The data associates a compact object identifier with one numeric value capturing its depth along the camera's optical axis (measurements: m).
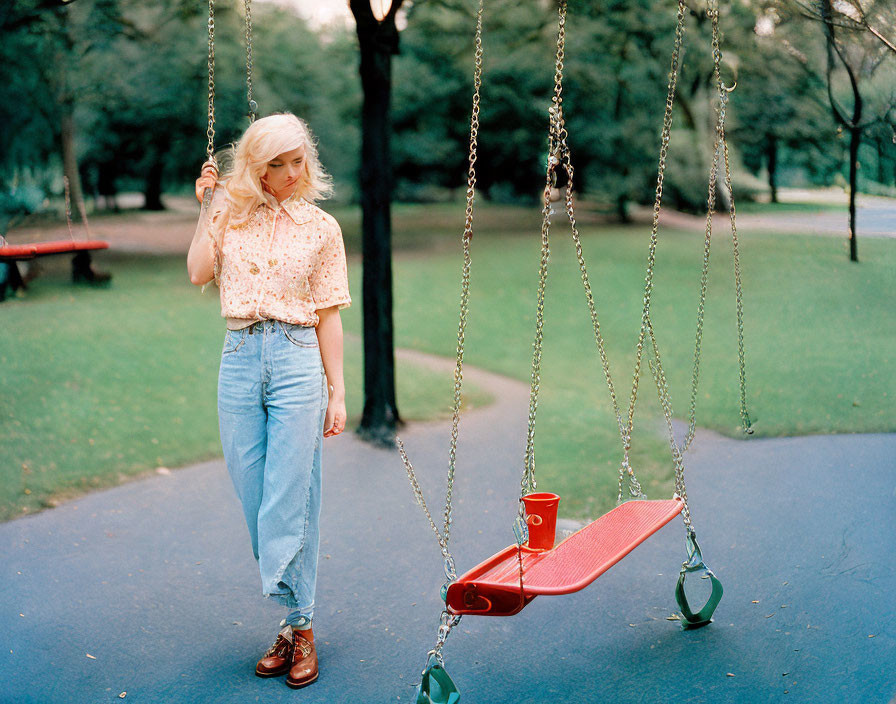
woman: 2.58
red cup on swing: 2.76
